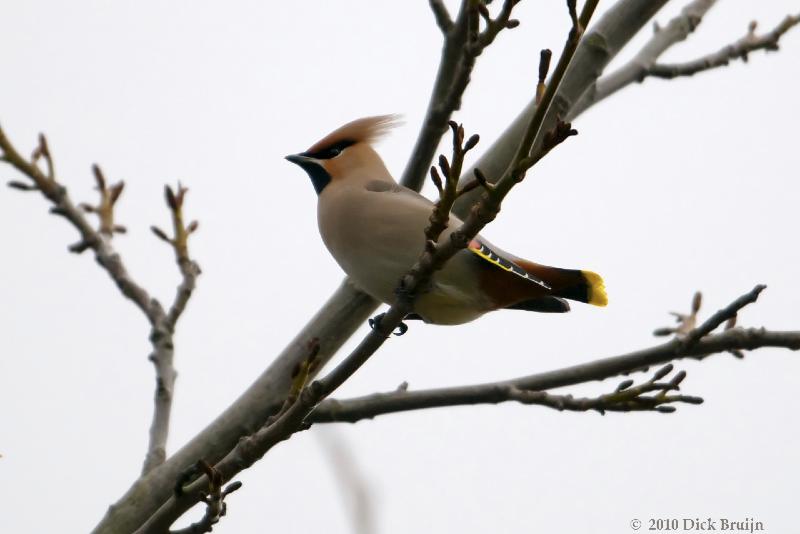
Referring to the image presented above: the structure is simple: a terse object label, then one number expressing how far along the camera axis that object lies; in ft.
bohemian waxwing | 24.97
